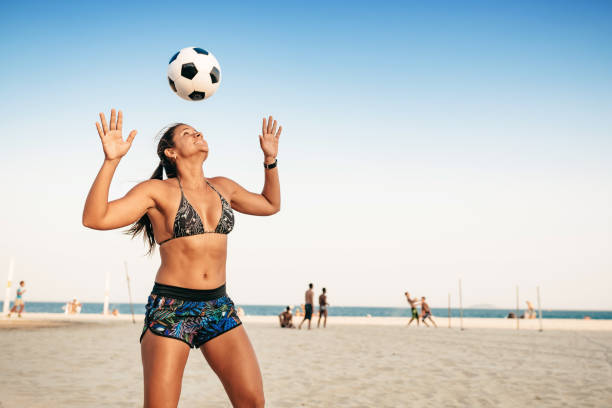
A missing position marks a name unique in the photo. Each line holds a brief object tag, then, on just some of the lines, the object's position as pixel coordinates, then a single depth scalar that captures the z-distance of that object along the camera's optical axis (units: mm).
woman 2582
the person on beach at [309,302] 19609
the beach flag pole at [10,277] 23244
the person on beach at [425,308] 23234
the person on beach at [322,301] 20578
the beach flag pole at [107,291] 30953
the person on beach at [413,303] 23803
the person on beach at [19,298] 22516
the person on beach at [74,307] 35094
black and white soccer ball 3994
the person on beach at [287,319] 21203
